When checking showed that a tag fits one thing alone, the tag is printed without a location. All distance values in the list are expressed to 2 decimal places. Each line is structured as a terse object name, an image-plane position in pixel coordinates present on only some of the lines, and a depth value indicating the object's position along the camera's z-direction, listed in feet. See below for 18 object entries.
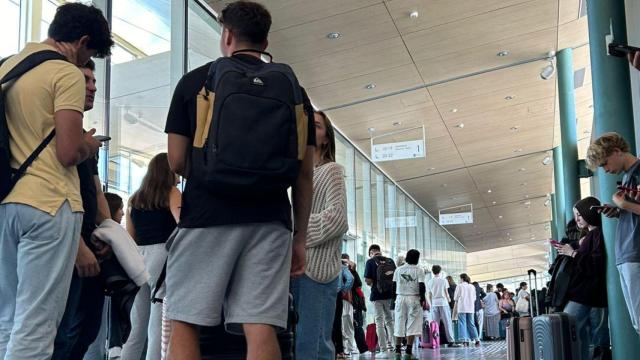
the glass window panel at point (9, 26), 16.56
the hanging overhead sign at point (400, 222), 66.53
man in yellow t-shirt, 6.87
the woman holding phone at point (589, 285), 15.85
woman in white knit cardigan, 9.34
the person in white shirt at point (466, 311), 51.49
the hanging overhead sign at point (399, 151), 48.98
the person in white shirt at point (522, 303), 59.47
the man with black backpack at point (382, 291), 33.88
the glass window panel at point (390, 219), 65.62
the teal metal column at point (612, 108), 16.01
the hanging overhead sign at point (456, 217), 81.15
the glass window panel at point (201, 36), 30.01
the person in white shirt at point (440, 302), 45.93
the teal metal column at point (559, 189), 54.65
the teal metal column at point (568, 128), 39.78
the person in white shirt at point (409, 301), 33.06
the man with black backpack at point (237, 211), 6.07
